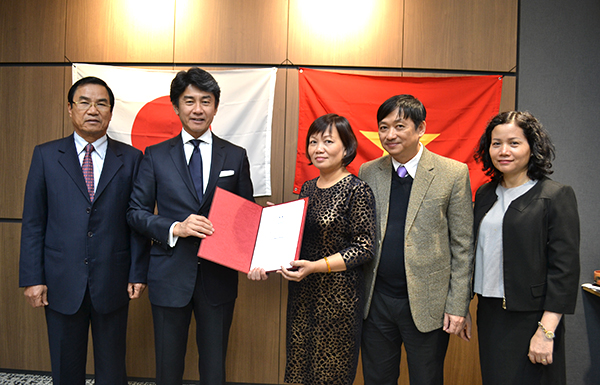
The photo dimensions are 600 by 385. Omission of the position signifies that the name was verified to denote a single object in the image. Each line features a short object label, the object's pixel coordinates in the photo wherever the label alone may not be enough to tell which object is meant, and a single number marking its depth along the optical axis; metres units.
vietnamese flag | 2.63
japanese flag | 2.66
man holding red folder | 1.70
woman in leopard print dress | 1.62
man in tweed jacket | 1.61
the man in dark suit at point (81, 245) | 1.81
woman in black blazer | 1.45
